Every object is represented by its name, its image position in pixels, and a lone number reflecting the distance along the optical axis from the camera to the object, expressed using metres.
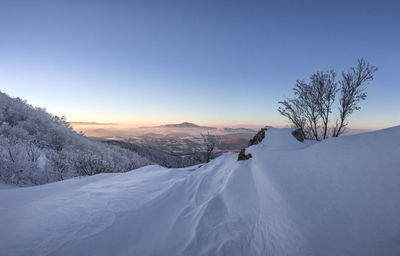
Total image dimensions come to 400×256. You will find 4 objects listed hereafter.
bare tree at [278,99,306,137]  13.78
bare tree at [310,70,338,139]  12.41
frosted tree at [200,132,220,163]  29.16
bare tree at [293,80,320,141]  12.95
